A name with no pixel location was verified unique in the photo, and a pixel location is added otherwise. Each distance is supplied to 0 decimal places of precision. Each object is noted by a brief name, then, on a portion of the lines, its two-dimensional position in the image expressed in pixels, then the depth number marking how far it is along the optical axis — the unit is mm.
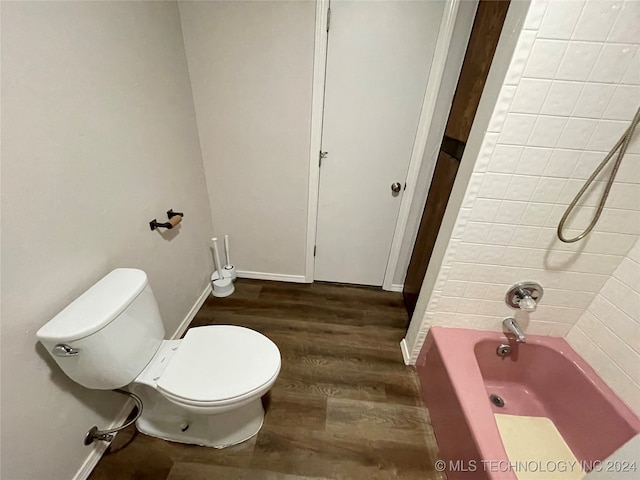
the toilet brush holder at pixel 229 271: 2002
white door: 1373
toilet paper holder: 1318
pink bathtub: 969
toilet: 849
